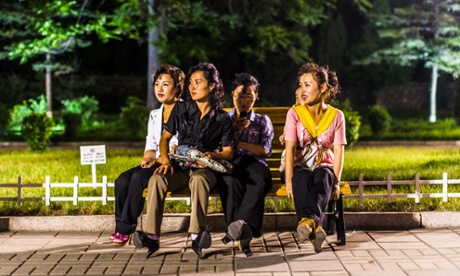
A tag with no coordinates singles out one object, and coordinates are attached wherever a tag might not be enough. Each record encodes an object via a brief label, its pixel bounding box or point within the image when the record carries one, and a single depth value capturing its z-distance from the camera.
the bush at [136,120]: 24.53
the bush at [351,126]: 20.45
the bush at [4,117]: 23.86
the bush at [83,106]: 30.38
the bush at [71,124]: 24.48
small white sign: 10.24
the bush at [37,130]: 19.81
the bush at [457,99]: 13.90
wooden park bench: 7.96
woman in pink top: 7.73
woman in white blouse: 7.86
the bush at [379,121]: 25.38
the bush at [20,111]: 25.56
